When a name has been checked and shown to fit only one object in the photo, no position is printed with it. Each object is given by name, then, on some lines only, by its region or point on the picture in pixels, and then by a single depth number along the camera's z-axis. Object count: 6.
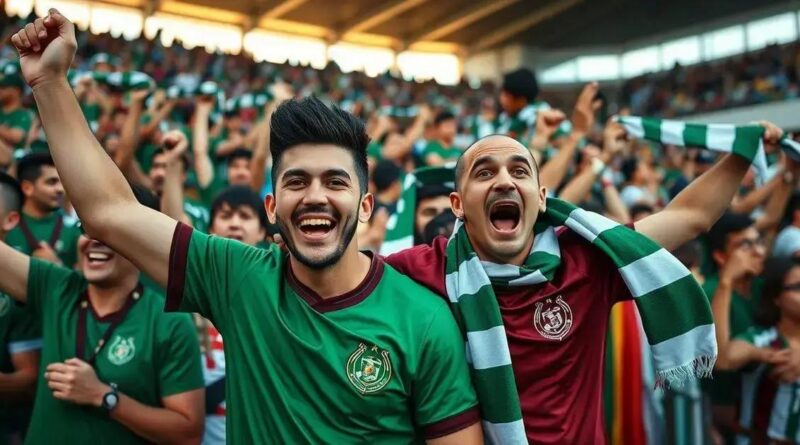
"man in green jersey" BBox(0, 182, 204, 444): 2.61
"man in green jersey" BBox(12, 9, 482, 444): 1.91
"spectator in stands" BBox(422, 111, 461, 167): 6.43
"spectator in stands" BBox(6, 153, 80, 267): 4.01
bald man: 2.14
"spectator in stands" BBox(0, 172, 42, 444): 2.94
